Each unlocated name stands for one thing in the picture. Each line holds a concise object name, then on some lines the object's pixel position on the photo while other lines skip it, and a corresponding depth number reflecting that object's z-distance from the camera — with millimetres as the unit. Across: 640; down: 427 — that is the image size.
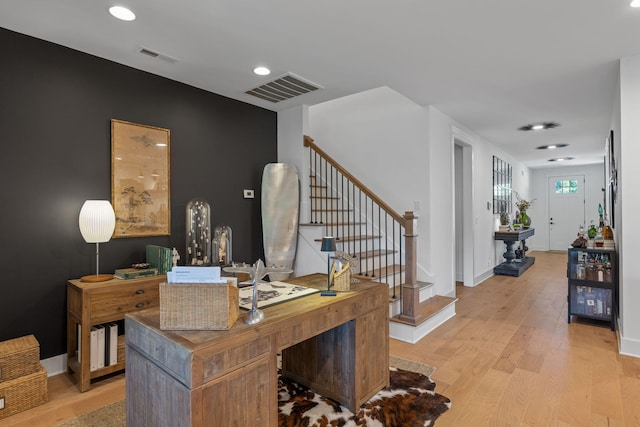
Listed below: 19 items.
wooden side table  2473
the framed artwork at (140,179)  3023
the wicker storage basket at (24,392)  2195
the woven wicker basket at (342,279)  2197
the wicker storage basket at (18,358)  2219
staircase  3455
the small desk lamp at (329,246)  2197
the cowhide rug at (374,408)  2078
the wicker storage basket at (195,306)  1481
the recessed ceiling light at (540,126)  5301
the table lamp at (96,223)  2617
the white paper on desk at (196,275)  1502
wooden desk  1342
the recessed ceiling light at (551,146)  7011
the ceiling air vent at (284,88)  3467
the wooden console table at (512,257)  6695
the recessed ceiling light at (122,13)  2228
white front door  9953
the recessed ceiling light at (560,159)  8703
